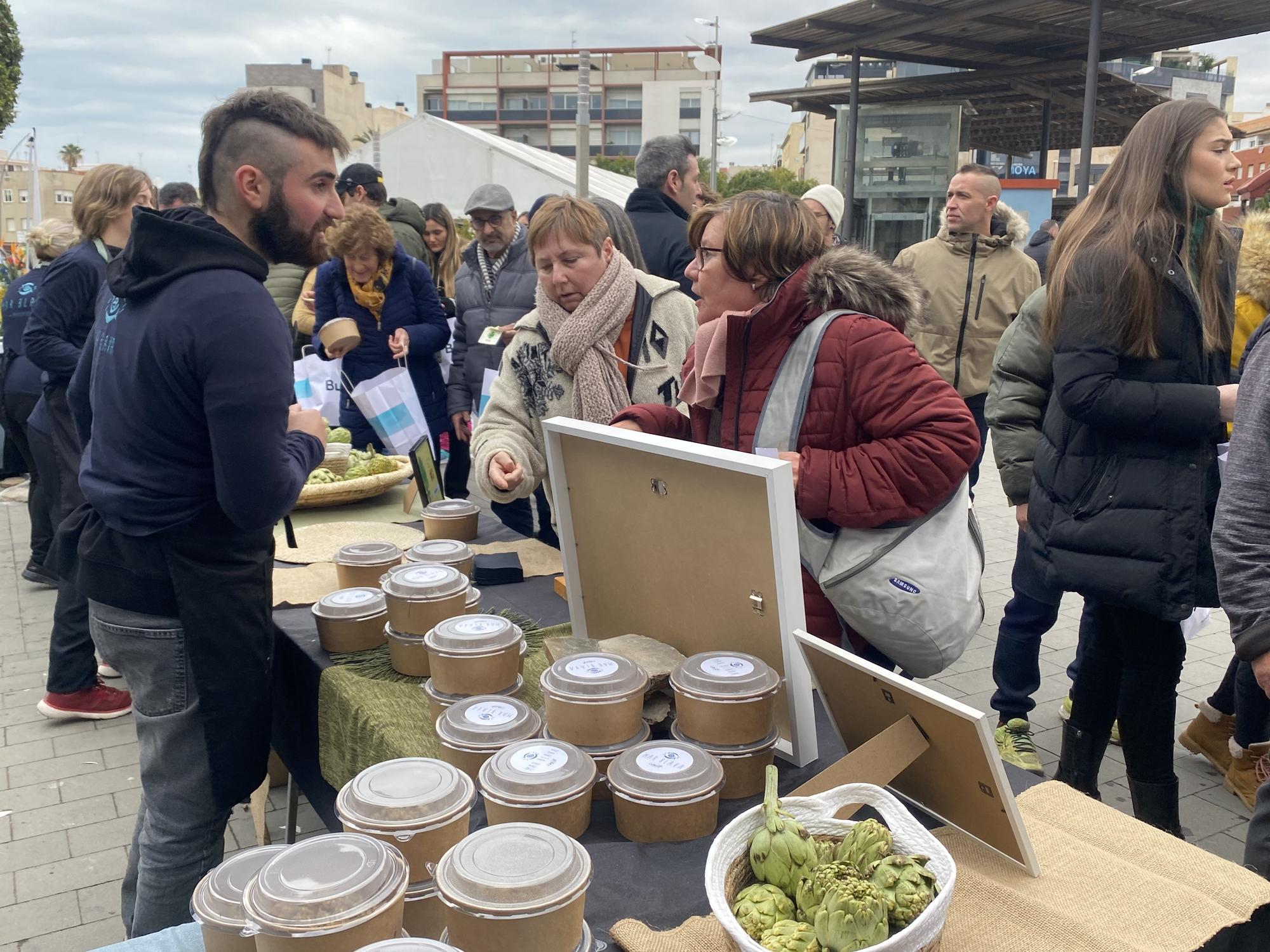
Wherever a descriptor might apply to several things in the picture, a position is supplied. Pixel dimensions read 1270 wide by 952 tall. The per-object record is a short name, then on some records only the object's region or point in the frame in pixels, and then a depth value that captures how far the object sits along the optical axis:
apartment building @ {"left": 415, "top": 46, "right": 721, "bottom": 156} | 78.12
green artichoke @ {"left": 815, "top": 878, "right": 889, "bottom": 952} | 0.90
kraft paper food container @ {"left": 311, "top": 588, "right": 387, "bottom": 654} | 1.97
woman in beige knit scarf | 2.63
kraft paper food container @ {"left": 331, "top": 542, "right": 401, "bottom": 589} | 2.21
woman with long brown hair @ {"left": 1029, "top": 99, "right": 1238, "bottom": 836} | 2.16
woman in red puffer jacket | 1.72
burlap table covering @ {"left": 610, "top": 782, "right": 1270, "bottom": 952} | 1.08
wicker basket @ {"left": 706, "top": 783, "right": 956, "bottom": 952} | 0.91
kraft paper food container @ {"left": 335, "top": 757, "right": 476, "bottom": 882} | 1.09
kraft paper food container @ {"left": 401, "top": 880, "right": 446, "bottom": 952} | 1.08
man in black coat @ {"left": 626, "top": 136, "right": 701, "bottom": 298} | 4.21
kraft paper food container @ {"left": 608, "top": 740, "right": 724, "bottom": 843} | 1.25
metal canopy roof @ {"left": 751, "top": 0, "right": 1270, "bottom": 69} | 8.62
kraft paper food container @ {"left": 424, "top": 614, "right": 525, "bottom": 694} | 1.59
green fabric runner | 1.64
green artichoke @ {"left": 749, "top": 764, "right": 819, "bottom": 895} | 1.02
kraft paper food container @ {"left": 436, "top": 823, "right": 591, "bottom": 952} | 0.94
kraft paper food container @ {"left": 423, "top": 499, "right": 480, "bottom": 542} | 2.70
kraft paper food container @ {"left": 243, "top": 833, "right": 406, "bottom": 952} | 0.89
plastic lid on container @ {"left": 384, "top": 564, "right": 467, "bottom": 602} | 1.86
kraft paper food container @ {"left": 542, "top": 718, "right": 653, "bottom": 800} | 1.36
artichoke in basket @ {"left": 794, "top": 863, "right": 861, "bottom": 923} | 0.97
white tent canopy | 18.05
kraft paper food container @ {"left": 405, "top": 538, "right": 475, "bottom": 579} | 2.13
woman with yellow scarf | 4.33
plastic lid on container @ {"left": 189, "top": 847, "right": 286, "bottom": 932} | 0.96
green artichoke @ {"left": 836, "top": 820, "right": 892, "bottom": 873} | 1.01
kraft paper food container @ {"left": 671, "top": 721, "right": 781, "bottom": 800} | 1.35
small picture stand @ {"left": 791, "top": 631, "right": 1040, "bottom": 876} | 1.11
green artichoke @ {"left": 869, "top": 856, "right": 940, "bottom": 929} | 0.93
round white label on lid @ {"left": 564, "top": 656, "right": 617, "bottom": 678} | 1.39
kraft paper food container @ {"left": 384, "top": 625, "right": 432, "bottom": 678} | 1.86
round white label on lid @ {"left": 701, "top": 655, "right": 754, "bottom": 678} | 1.36
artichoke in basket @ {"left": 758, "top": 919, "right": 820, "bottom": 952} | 0.92
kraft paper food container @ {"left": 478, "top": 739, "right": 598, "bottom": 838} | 1.19
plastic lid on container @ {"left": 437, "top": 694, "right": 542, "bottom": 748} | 1.37
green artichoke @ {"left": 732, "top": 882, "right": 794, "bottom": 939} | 0.96
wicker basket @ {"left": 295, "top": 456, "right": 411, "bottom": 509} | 3.15
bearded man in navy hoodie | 1.63
